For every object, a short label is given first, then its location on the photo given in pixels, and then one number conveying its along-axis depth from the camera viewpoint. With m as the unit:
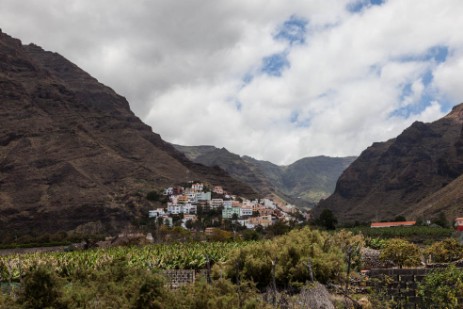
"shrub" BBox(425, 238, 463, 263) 31.81
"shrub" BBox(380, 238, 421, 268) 28.94
